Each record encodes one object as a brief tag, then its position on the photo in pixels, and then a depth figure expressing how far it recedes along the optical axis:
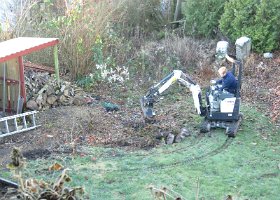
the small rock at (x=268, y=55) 12.49
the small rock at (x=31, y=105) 9.61
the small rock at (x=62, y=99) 10.10
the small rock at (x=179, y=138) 8.69
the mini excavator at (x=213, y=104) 8.78
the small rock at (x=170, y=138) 8.66
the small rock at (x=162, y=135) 8.80
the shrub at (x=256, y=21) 12.12
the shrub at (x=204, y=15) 13.30
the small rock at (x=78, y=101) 10.25
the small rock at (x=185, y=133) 8.81
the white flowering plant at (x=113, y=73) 11.70
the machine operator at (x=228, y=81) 8.87
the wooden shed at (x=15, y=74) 9.30
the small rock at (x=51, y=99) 9.97
